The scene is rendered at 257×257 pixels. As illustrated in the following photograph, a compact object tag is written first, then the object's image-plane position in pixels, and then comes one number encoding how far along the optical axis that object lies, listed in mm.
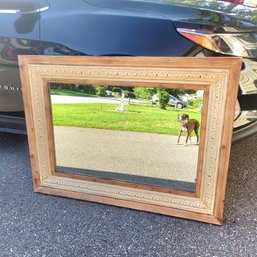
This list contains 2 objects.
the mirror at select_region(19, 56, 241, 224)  1338
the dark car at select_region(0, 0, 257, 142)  1476
